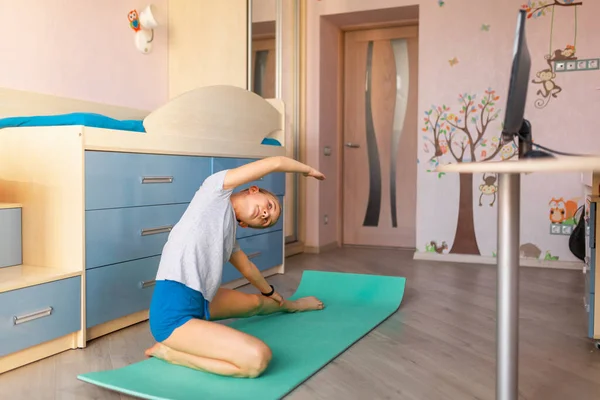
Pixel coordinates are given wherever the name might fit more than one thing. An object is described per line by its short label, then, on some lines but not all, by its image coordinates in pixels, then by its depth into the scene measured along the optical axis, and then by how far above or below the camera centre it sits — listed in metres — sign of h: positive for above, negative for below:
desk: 1.19 -0.20
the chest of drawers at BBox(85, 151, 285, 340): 2.06 -0.12
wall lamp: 3.38 +1.00
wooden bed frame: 1.84 -0.04
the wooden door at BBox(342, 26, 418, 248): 4.75 +0.47
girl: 1.67 -0.26
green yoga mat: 1.59 -0.54
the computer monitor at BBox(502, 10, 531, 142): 1.08 +0.21
